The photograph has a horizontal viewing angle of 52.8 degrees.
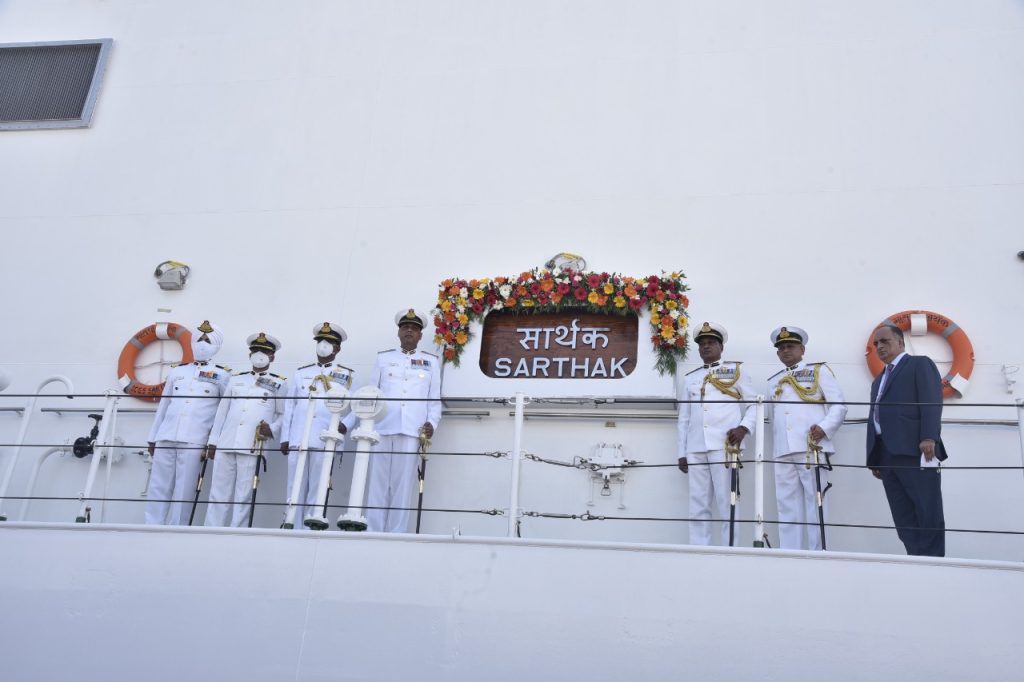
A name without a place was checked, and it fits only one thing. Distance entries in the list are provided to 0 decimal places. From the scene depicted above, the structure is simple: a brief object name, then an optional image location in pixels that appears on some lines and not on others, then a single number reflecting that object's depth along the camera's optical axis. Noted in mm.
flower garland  4902
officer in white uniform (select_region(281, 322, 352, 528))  4648
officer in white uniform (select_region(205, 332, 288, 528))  4660
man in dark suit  3770
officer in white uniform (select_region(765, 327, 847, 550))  4242
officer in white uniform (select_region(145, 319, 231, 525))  4723
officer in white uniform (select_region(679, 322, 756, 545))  4340
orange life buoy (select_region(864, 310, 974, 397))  4621
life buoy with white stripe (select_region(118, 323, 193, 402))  5293
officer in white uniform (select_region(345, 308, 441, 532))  4504
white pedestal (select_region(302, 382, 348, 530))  3842
